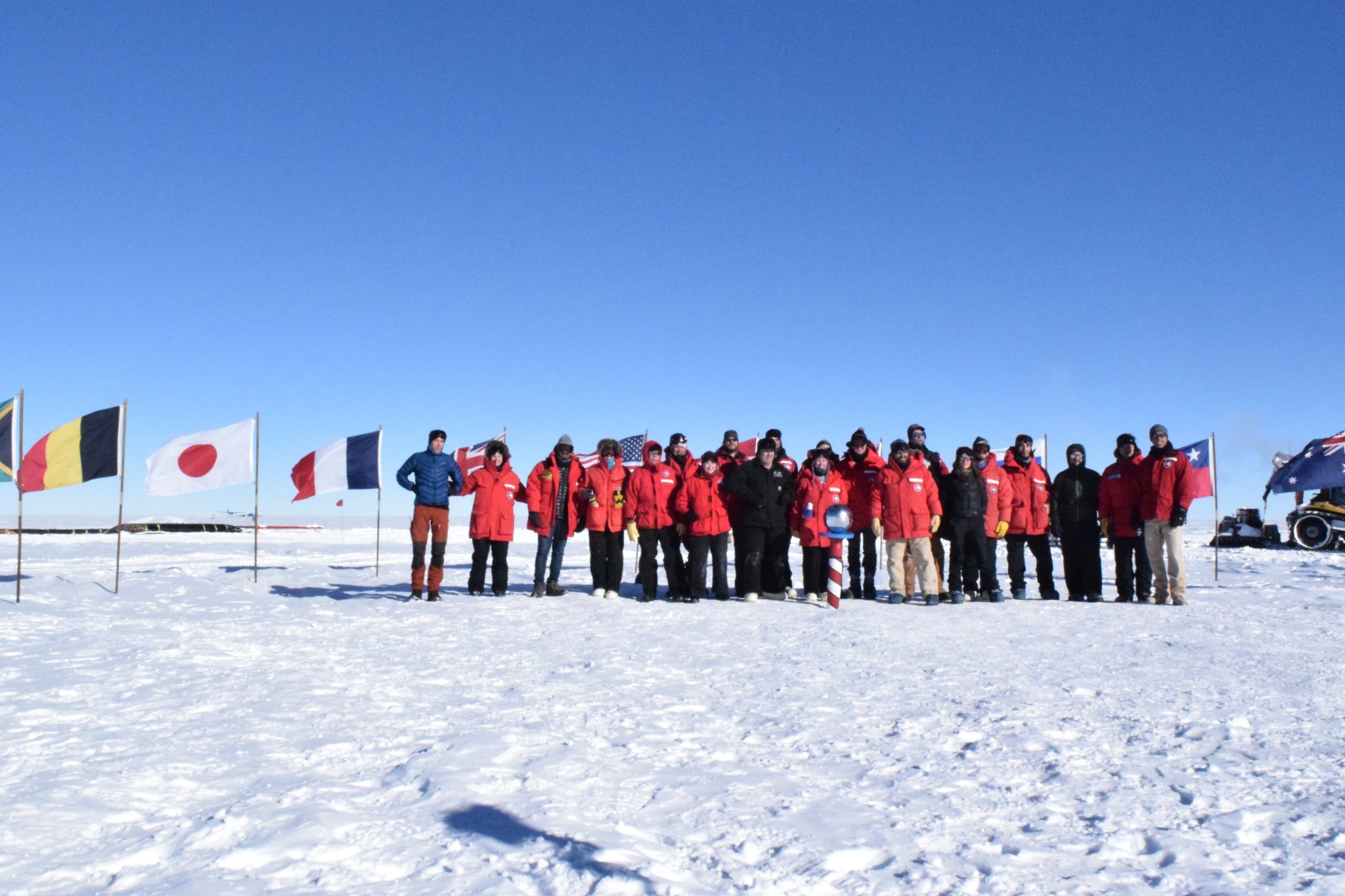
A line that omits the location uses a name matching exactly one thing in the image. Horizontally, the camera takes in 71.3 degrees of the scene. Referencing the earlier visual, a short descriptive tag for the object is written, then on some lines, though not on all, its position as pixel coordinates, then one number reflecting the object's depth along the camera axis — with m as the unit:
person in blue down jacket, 10.61
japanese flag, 12.61
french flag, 14.29
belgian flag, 11.46
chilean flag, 13.98
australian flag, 13.16
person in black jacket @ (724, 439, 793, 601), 10.63
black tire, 22.61
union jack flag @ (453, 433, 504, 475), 16.27
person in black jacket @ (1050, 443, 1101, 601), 11.16
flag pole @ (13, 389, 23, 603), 11.06
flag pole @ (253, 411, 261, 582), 12.92
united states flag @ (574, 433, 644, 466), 15.94
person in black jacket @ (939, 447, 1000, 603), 10.67
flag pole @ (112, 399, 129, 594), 11.59
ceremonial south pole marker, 10.34
